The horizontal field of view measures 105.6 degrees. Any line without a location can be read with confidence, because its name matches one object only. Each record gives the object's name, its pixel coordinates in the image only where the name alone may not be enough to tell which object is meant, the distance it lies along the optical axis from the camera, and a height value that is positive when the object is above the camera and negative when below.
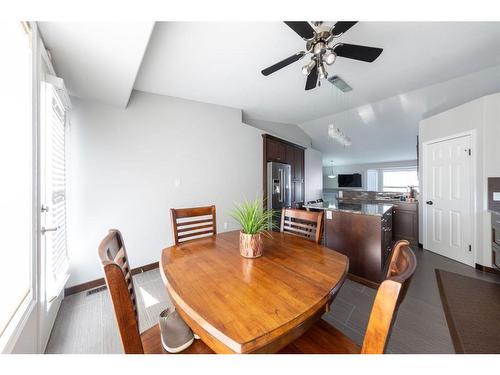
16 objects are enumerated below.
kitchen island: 2.16 -0.61
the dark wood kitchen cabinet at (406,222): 3.65 -0.68
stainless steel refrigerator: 4.10 +0.04
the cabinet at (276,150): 4.23 +0.88
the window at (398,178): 7.21 +0.36
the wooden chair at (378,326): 0.49 -0.39
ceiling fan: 1.38 +1.14
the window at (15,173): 0.94 +0.08
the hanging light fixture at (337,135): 2.99 +0.87
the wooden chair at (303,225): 1.44 -0.31
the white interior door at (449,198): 2.78 -0.18
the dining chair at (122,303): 0.59 -0.37
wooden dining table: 0.58 -0.42
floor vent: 2.11 -1.16
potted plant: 1.10 -0.25
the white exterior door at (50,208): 1.29 -0.15
